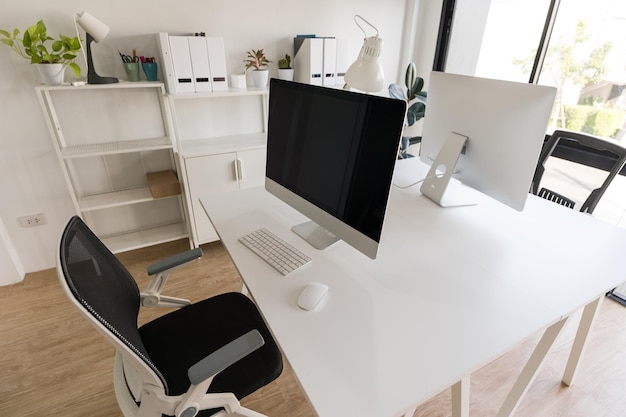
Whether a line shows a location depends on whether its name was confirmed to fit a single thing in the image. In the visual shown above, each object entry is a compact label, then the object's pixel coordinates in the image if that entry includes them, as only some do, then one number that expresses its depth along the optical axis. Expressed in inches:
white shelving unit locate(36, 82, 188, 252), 84.4
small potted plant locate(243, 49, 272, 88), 93.0
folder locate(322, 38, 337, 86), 94.8
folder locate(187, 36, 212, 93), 81.4
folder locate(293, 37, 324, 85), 93.3
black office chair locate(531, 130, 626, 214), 58.8
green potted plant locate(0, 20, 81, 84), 69.9
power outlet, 89.4
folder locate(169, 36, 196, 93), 79.7
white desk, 31.0
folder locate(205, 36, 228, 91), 83.2
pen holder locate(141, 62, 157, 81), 83.7
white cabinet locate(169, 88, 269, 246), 90.2
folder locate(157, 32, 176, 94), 77.9
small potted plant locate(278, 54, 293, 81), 97.6
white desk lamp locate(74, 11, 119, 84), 70.3
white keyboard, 44.6
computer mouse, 38.1
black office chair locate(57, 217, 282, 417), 31.6
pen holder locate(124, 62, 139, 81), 81.8
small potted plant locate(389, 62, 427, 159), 105.3
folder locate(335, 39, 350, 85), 97.5
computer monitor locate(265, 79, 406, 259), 38.2
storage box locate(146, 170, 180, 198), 90.8
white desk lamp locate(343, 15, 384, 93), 61.6
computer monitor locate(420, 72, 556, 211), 48.0
